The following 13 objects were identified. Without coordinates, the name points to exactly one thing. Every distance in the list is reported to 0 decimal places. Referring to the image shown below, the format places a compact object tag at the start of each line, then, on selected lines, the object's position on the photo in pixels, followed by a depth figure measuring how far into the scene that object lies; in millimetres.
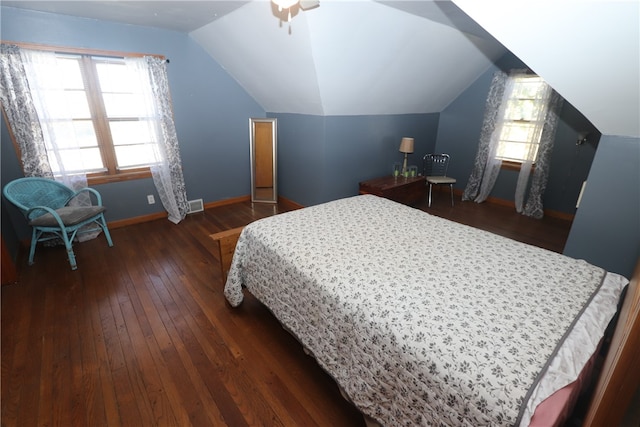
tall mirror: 4281
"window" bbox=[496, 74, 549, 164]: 3822
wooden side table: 3896
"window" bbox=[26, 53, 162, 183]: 2895
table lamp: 4215
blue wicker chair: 2592
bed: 969
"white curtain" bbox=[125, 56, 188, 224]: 3244
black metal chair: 4891
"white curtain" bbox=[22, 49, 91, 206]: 2734
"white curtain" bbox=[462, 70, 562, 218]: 3769
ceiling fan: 1511
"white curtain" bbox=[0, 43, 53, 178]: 2613
